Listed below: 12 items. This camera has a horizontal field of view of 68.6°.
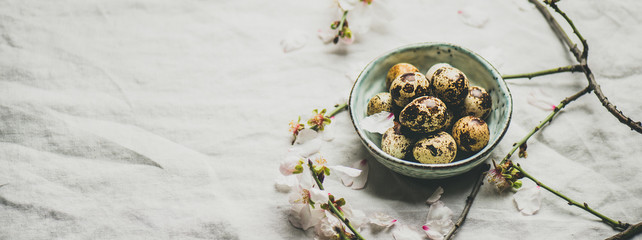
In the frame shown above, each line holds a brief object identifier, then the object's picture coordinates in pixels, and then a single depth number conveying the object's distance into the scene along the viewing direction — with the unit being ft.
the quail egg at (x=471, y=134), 2.66
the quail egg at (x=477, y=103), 2.79
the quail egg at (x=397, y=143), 2.73
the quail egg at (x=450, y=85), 2.74
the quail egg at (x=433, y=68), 2.93
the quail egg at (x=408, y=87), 2.77
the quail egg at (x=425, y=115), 2.63
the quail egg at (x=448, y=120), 2.78
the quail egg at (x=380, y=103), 2.90
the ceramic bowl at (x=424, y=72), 2.60
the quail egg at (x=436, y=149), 2.63
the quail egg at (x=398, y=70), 2.98
